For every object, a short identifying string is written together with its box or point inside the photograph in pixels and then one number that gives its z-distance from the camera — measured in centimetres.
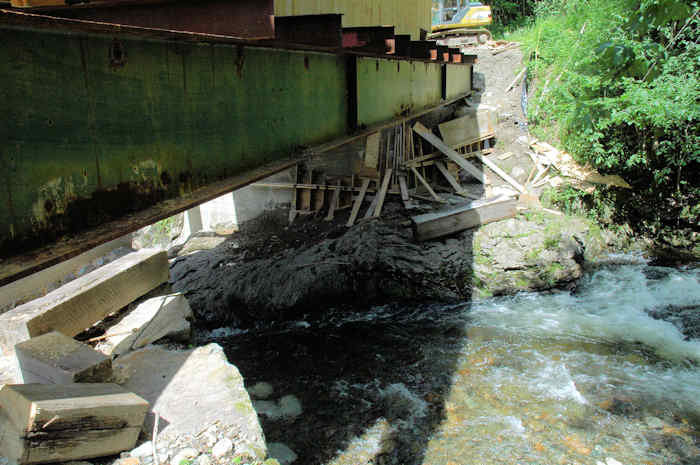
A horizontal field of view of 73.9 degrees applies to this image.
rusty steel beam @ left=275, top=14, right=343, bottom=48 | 360
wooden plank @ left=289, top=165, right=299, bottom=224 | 1182
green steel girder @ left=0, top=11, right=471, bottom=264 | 225
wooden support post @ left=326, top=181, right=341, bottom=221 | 1135
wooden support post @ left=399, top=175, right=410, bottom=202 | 1092
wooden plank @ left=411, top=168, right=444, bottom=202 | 1105
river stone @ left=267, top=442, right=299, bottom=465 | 509
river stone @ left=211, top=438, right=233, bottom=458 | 299
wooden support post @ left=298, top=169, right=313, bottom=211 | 1181
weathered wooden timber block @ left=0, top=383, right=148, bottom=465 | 252
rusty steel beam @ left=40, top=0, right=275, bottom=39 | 320
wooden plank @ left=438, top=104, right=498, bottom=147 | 1284
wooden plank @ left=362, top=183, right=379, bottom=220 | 1055
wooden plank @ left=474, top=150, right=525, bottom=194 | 1154
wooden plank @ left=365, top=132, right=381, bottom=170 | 1161
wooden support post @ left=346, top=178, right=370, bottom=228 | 1070
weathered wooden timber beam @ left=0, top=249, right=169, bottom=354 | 440
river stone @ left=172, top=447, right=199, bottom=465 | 290
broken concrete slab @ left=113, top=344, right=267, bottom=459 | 319
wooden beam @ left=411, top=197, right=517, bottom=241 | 934
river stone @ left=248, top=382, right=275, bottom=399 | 637
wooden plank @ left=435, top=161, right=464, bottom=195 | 1158
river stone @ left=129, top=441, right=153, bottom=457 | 290
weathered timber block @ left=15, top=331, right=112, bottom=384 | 323
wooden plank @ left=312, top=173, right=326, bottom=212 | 1170
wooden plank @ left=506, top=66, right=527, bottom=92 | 1533
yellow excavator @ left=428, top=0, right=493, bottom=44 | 1936
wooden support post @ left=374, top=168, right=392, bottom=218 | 1055
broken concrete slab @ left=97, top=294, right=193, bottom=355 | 459
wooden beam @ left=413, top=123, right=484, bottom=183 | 1210
